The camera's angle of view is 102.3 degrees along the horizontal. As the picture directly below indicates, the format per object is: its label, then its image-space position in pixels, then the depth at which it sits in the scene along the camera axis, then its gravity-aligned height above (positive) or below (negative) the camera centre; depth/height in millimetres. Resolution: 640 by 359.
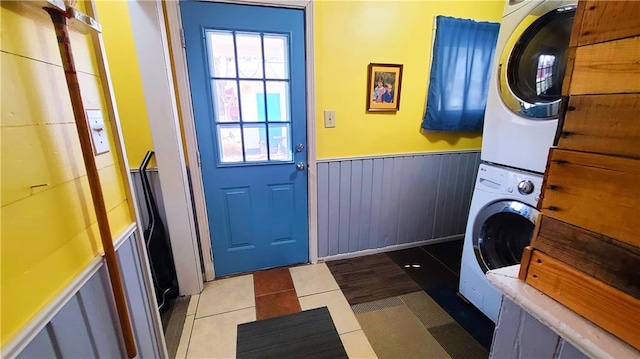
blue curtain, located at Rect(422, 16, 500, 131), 2008 +346
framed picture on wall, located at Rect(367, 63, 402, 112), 1961 +230
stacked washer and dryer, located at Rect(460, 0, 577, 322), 1136 -67
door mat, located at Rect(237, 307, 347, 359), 1411 -1245
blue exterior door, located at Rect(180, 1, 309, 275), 1649 -54
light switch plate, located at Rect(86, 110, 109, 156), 810 -37
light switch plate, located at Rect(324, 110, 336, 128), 1938 -1
